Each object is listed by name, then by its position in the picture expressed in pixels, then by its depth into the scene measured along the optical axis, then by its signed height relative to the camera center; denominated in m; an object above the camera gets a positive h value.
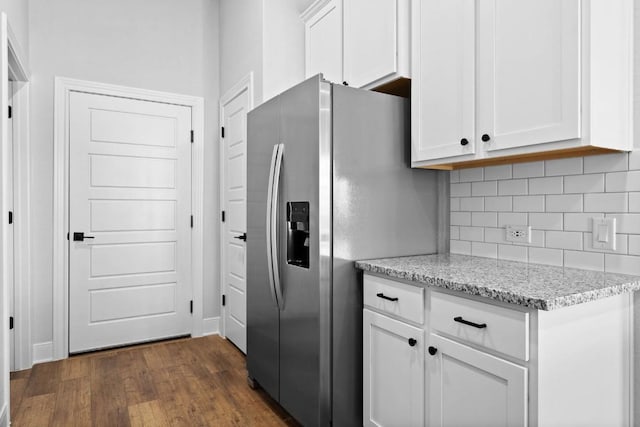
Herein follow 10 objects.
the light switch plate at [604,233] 1.55 -0.08
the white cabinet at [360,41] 2.05 +1.00
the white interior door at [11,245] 2.90 -0.24
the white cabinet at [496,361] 1.21 -0.51
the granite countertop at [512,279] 1.21 -0.24
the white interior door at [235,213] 3.28 -0.01
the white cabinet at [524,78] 1.36 +0.52
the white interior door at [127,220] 3.29 -0.07
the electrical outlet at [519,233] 1.86 -0.10
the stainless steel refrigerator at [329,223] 1.88 -0.06
